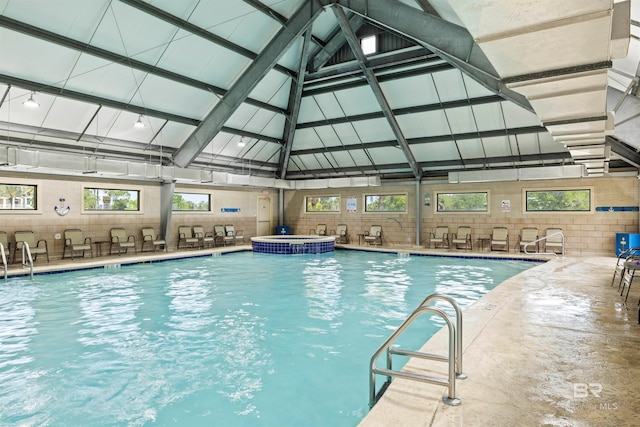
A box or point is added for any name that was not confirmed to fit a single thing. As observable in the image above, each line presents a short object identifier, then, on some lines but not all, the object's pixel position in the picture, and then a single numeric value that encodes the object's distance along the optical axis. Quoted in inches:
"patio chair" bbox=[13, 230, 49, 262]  350.3
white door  618.8
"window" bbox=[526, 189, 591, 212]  423.2
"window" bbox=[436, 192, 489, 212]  486.3
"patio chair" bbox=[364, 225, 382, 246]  542.9
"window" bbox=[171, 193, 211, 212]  511.8
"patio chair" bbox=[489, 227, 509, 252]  449.4
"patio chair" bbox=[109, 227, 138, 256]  426.3
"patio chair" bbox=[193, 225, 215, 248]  501.7
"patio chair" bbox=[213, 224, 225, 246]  535.6
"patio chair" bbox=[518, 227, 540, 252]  438.0
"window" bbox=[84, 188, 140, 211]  418.3
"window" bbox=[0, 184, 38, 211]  354.9
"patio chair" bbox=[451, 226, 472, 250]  475.2
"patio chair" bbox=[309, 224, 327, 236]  597.6
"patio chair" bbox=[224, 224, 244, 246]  546.0
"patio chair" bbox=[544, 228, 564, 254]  424.8
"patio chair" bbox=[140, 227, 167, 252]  452.4
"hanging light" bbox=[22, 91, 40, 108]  257.4
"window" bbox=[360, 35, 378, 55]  392.2
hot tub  486.0
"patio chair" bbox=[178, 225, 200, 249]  489.1
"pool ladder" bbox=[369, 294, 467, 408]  87.4
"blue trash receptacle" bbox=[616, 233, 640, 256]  369.4
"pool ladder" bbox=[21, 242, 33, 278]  298.3
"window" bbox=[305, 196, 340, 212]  605.3
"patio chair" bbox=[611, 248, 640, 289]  212.8
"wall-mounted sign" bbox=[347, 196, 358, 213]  581.0
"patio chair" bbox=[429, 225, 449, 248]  490.2
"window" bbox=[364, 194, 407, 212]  546.3
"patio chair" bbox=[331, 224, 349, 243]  577.3
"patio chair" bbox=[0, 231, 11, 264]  341.1
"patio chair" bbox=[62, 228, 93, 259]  382.3
